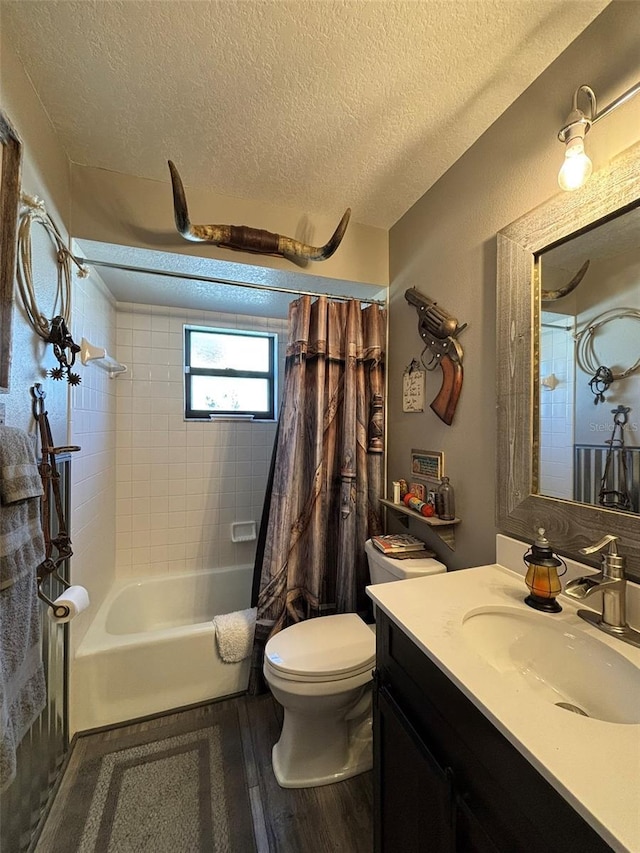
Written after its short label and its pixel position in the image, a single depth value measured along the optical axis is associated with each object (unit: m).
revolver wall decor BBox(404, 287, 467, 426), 1.34
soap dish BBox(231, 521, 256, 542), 2.40
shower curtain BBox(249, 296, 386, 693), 1.64
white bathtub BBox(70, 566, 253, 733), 1.44
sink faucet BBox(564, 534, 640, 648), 0.74
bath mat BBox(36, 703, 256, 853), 1.06
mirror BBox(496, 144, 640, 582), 0.82
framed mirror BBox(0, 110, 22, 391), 0.84
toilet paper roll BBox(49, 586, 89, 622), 1.09
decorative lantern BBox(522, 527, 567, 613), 0.84
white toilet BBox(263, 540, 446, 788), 1.18
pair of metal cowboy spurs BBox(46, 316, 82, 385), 1.14
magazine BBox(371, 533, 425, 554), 1.46
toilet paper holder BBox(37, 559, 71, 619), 1.03
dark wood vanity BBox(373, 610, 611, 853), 0.47
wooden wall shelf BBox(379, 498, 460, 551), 1.31
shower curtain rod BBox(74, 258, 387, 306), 1.46
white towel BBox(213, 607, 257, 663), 1.60
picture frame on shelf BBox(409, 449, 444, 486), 1.44
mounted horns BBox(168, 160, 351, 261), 1.42
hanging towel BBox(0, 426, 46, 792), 0.73
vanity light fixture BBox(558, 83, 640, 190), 0.82
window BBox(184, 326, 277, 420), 2.38
